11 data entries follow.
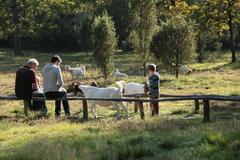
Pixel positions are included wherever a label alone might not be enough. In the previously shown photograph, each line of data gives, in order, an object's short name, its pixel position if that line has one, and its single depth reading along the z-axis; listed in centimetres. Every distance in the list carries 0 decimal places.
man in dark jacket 1598
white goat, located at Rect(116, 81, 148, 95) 2212
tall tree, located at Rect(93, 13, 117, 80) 3466
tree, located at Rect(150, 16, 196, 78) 3591
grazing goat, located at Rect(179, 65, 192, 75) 4056
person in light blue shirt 1614
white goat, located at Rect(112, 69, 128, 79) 3716
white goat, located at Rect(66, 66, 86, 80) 3822
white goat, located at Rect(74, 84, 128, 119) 1671
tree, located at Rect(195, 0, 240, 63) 5094
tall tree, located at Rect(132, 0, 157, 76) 3956
